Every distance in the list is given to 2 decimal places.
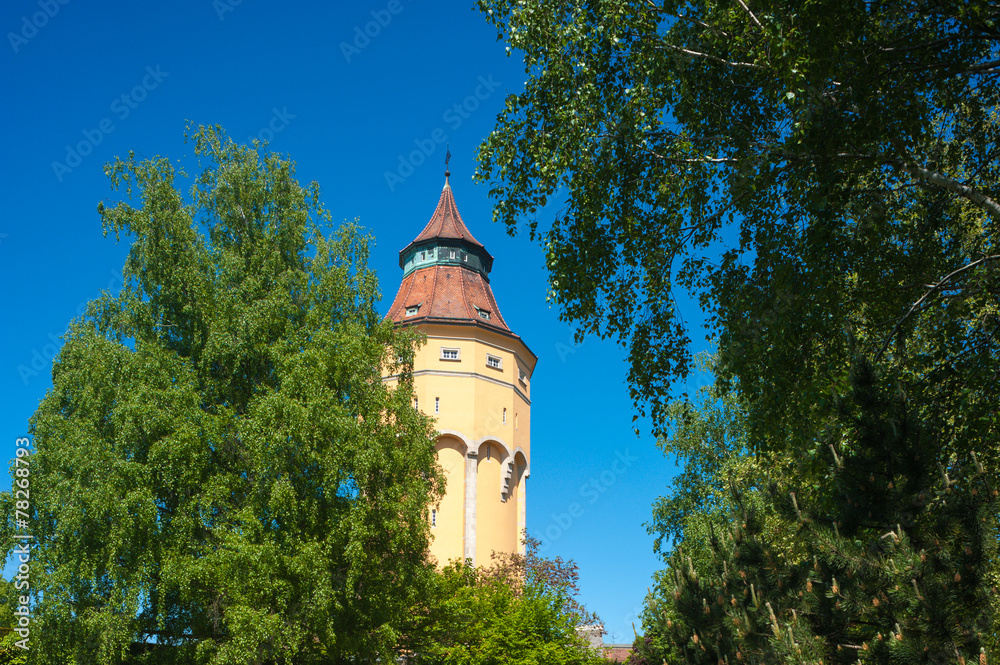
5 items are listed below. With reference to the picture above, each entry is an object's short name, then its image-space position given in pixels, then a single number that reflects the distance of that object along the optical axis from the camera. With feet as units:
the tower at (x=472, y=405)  108.17
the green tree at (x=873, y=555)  25.50
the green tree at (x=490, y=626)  71.05
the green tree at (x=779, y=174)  33.45
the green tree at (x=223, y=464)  53.01
